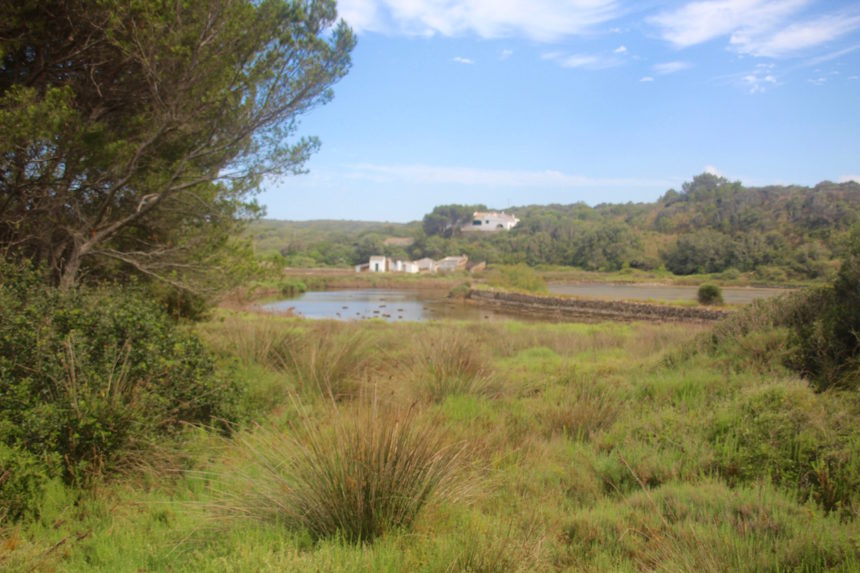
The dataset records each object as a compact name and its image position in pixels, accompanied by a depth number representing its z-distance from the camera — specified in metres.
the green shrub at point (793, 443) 3.23
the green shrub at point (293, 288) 43.88
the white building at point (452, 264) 71.82
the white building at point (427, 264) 73.30
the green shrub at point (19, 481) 3.06
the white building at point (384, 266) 71.56
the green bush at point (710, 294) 27.05
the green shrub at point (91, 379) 3.63
